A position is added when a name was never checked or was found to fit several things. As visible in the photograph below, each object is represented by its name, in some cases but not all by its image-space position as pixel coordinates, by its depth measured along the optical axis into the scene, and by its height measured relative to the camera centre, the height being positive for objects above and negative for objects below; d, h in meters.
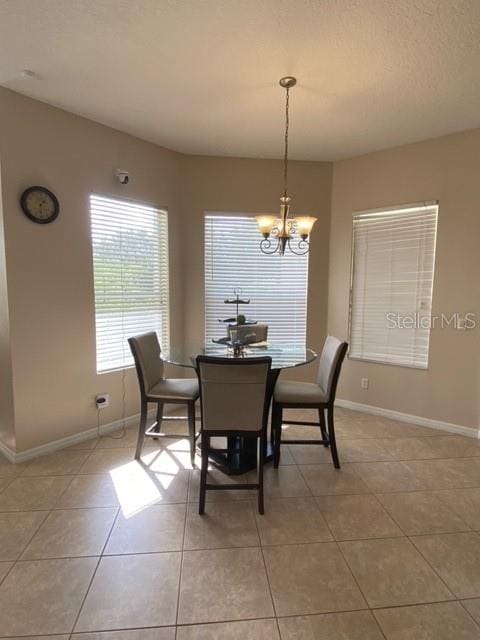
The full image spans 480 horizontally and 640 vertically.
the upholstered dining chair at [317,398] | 2.66 -0.85
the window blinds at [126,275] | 3.18 +0.07
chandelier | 2.48 +0.43
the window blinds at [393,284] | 3.45 +0.01
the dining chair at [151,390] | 2.73 -0.84
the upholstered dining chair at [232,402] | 2.09 -0.71
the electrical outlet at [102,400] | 3.21 -1.07
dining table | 2.59 -0.59
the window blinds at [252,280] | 3.88 +0.04
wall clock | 2.64 +0.57
